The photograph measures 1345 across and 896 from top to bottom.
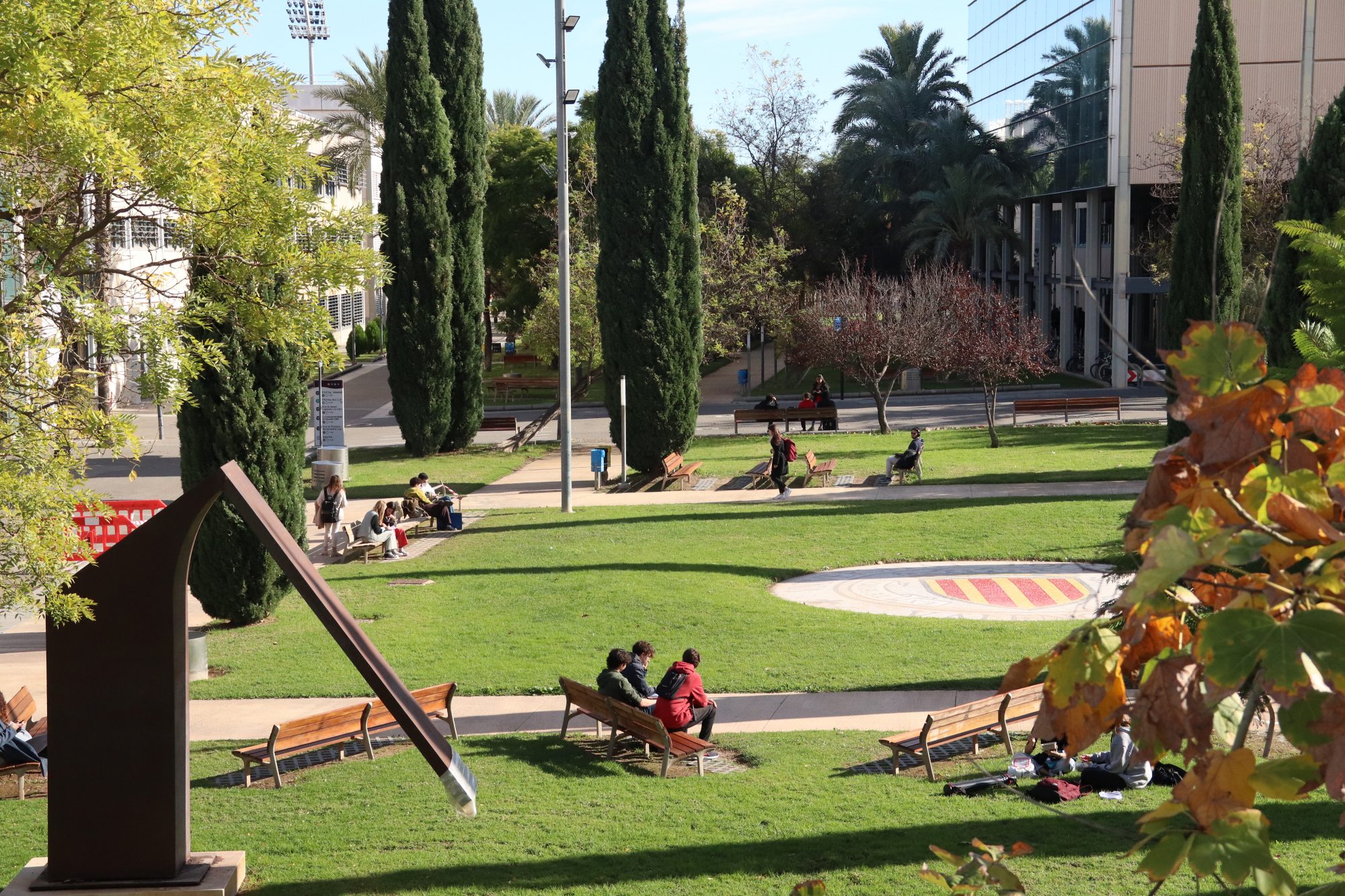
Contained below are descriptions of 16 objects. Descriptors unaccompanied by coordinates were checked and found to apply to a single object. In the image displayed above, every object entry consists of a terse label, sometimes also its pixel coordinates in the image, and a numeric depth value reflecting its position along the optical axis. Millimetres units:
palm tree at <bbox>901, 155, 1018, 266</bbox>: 56062
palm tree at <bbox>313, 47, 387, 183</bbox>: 59844
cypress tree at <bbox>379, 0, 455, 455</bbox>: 31438
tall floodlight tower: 101812
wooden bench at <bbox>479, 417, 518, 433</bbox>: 35656
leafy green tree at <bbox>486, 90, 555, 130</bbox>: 78125
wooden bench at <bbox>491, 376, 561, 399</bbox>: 46812
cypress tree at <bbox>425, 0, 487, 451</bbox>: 32781
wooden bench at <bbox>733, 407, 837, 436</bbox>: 36250
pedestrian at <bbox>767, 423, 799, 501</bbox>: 25547
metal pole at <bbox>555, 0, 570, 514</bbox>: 23500
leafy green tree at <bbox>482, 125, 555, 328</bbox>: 56156
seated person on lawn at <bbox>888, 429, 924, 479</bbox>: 26531
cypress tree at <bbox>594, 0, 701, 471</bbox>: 28297
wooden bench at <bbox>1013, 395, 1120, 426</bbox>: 36656
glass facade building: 46531
